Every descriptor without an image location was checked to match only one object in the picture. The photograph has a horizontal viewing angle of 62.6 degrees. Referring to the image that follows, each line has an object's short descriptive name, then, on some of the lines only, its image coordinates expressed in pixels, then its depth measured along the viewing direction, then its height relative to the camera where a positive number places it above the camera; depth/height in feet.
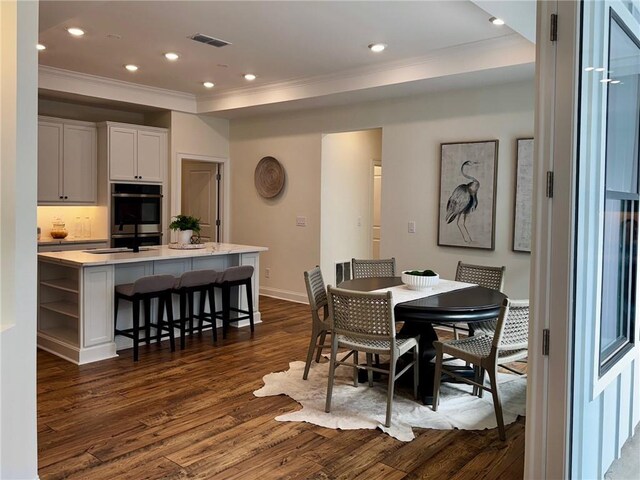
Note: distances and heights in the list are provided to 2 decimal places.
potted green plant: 18.54 -0.13
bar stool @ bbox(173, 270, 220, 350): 16.37 -2.03
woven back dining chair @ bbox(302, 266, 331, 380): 13.35 -2.11
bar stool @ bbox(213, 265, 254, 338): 17.49 -2.07
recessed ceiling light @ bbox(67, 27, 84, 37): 15.48 +5.70
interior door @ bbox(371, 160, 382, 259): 27.73 +0.75
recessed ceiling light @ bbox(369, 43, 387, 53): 16.21 +5.62
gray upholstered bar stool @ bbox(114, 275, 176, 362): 15.03 -2.23
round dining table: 11.16 -1.76
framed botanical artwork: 17.28 +1.13
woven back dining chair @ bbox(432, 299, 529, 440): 10.23 -2.54
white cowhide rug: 10.91 -4.01
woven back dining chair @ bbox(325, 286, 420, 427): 10.80 -2.15
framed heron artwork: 18.16 +1.22
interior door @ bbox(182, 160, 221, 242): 27.32 +1.56
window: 7.28 +0.49
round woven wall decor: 24.94 +2.33
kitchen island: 14.87 -2.04
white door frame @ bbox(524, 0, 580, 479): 6.29 -0.16
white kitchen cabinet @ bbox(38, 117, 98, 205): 21.67 +2.59
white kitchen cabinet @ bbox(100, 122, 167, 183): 23.18 +3.25
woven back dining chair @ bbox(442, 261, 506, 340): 14.74 -1.38
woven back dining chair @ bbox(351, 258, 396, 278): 16.26 -1.29
